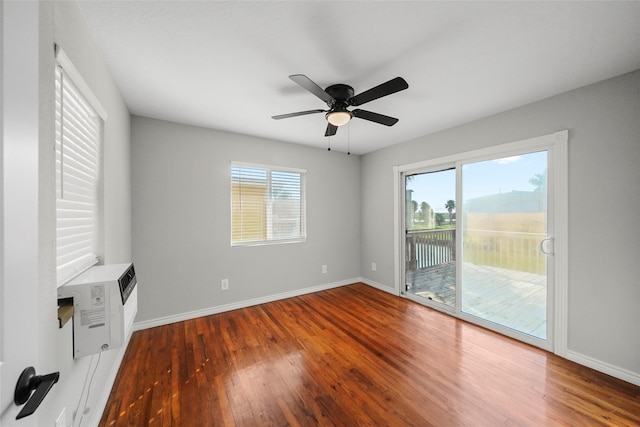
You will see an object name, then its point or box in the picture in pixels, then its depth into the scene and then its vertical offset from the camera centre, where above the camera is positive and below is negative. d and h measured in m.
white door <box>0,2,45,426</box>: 0.53 +0.04
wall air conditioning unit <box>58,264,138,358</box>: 1.21 -0.51
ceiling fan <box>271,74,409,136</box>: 1.66 +0.89
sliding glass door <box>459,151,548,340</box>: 2.41 -0.32
